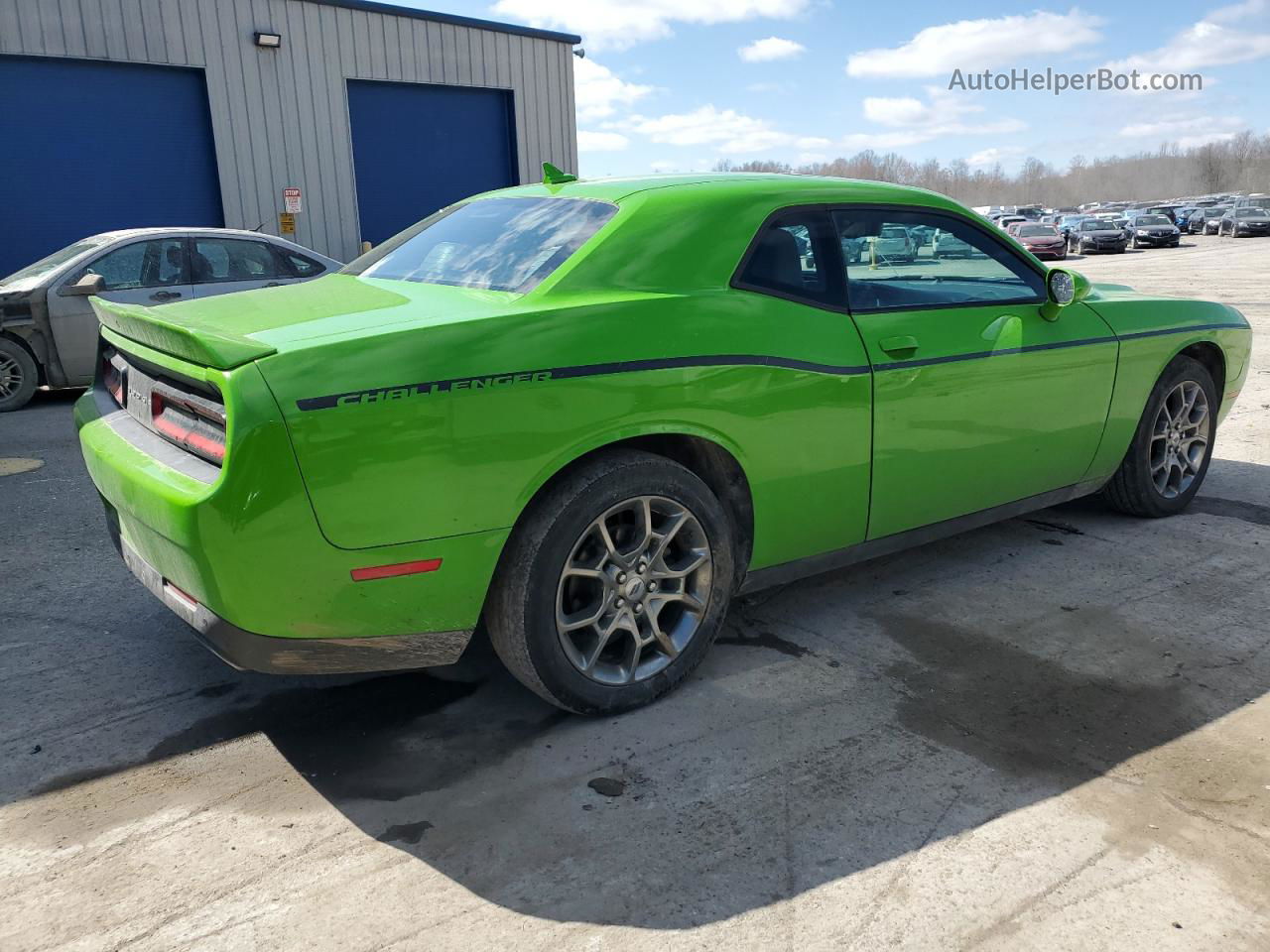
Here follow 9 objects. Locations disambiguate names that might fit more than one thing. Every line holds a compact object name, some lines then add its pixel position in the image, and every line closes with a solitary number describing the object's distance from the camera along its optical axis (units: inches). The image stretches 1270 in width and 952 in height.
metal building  534.9
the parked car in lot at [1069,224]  1636.6
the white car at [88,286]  342.6
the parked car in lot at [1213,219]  1915.6
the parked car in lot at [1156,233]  1593.3
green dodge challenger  100.4
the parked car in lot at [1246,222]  1795.0
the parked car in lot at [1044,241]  1320.1
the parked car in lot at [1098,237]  1534.2
